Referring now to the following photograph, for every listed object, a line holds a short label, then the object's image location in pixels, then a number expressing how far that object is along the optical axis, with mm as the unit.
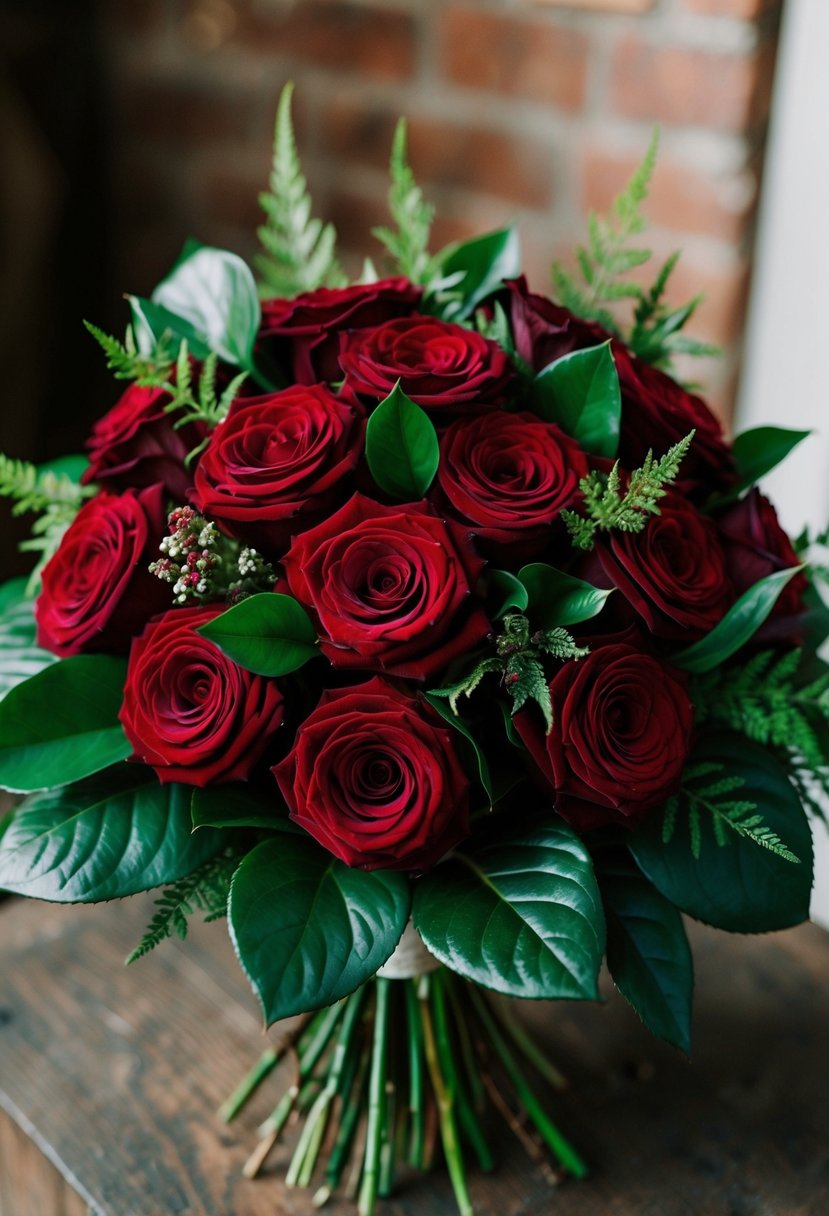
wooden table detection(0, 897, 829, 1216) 708
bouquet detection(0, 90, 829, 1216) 506
